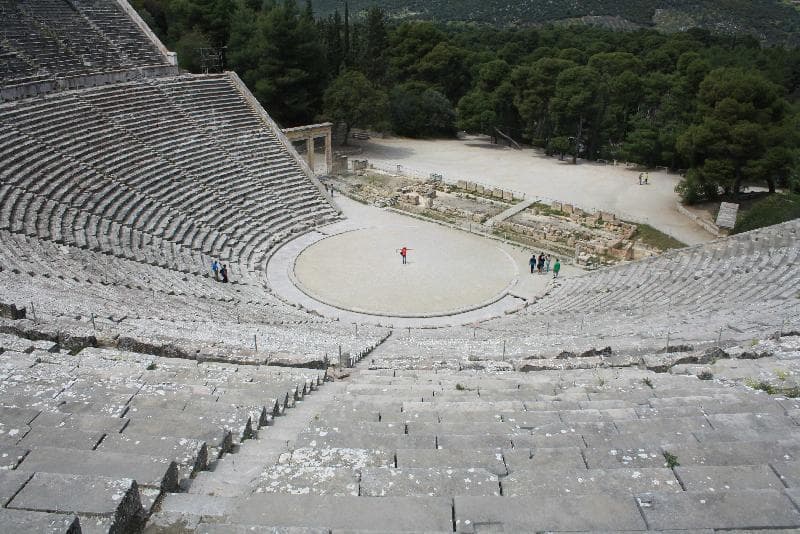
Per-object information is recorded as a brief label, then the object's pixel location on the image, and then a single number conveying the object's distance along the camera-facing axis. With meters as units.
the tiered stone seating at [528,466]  3.79
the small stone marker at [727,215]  25.27
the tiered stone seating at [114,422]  3.67
